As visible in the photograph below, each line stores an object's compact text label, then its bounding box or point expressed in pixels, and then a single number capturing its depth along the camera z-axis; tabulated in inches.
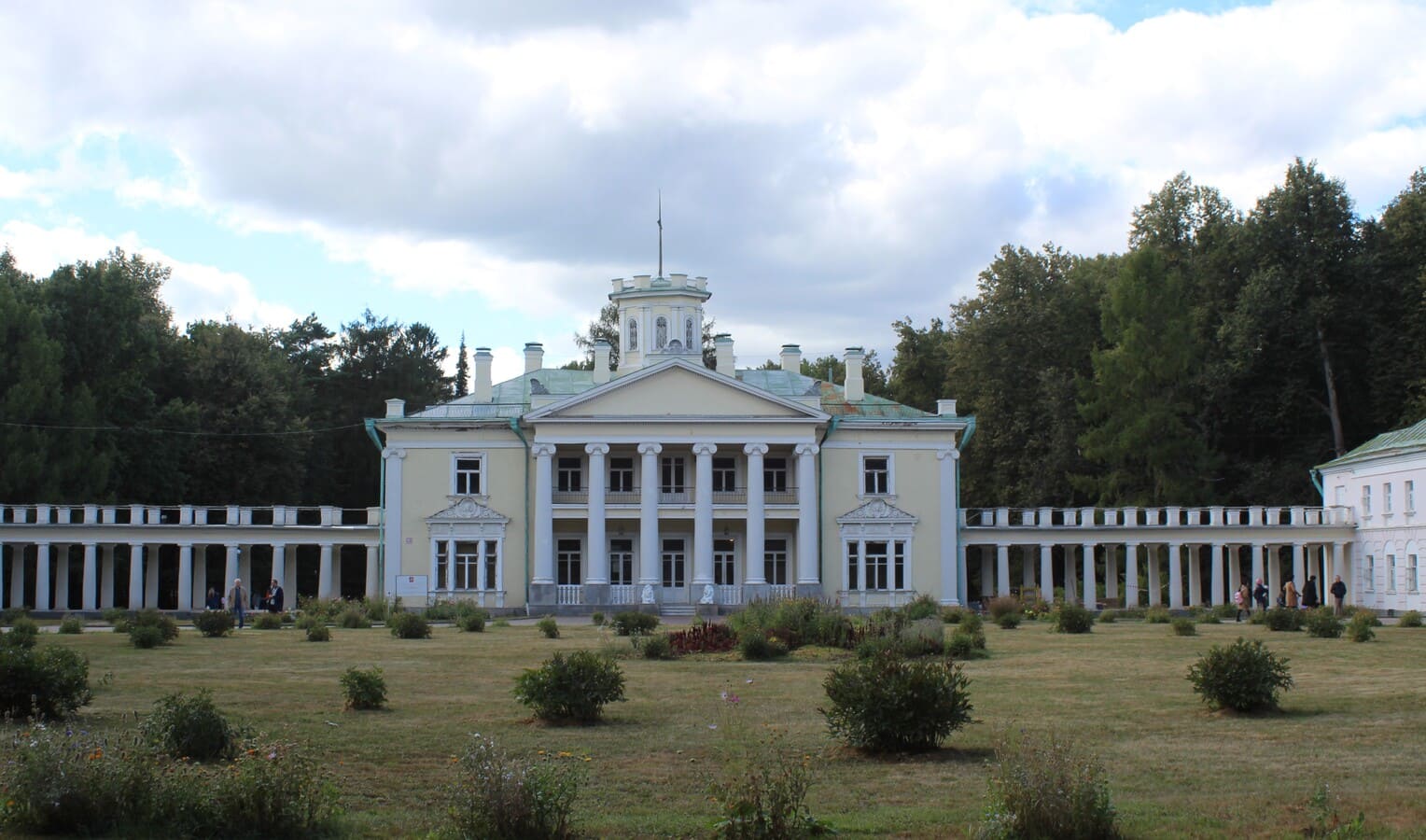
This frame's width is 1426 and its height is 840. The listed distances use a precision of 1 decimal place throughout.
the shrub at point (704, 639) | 1106.1
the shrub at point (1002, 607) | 1524.4
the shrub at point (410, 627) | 1322.6
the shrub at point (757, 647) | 1052.5
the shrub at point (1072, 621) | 1373.0
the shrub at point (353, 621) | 1531.7
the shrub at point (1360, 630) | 1210.0
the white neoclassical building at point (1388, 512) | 1980.8
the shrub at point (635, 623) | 1305.4
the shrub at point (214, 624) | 1334.9
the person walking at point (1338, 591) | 1863.9
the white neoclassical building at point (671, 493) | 2087.8
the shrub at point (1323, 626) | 1274.6
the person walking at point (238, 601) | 1545.3
